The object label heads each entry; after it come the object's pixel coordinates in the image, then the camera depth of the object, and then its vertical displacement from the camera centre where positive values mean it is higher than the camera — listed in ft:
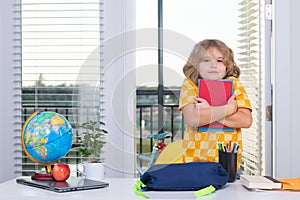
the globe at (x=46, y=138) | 6.28 -0.34
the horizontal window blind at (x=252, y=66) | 10.85 +0.92
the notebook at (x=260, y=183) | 5.75 -0.81
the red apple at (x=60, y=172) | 6.23 -0.74
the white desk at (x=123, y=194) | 5.45 -0.90
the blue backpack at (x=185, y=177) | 5.70 -0.74
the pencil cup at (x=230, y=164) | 6.23 -0.65
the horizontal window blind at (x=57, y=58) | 10.68 +1.06
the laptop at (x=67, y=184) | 5.80 -0.85
